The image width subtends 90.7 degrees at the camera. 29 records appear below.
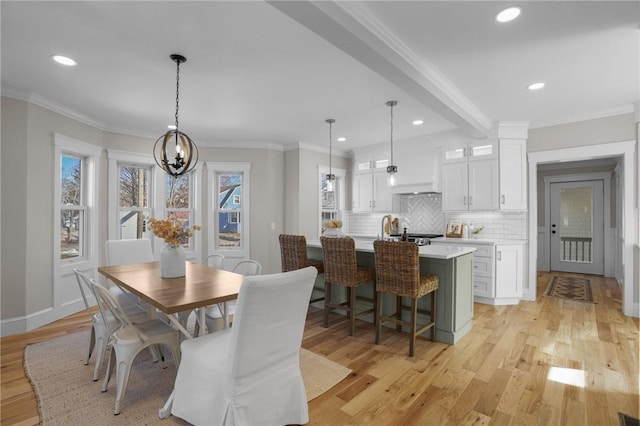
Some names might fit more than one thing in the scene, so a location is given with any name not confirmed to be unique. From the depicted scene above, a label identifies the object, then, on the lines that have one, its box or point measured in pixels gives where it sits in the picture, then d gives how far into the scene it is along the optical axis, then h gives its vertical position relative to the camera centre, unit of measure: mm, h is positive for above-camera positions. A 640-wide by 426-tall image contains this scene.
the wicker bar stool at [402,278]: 2846 -593
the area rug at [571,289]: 4992 -1261
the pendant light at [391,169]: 3795 +595
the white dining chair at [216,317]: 2735 -907
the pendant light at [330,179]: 4554 +541
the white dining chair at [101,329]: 2451 -920
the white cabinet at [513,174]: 4707 +628
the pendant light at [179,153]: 2715 +548
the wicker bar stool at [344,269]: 3314 -582
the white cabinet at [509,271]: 4566 -795
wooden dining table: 1994 -538
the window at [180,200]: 5496 +269
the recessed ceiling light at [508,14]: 2088 +1365
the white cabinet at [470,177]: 4832 +613
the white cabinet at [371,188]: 6289 +574
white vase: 2729 -416
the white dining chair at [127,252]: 3601 -439
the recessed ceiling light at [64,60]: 2723 +1358
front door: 6664 -228
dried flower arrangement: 2717 -137
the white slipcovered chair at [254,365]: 1640 -852
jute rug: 2049 -1303
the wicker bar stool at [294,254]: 3766 -464
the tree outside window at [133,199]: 5043 +258
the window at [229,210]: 5801 +86
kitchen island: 3174 -777
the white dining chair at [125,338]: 2084 -851
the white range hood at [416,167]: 5500 +870
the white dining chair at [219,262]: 3690 -583
